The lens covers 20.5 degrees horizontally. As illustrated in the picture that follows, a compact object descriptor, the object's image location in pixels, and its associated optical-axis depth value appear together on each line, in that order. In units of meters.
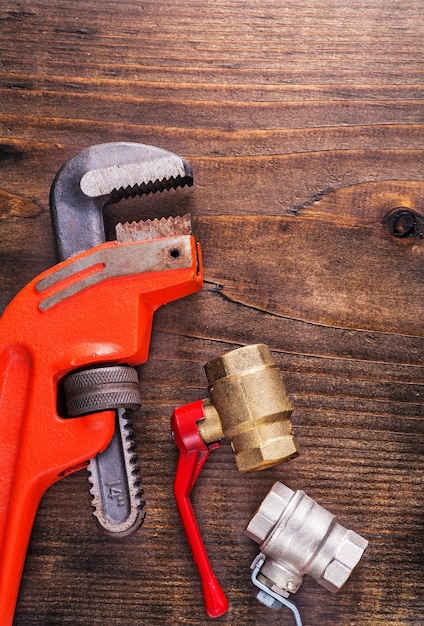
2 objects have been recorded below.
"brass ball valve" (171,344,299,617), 0.48
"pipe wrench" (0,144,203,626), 0.48
